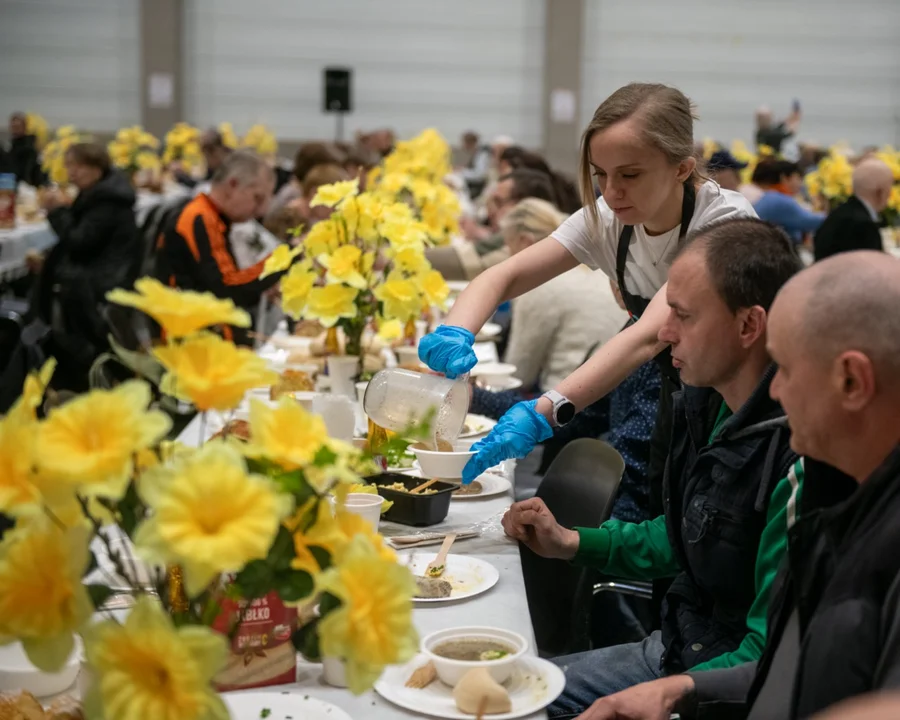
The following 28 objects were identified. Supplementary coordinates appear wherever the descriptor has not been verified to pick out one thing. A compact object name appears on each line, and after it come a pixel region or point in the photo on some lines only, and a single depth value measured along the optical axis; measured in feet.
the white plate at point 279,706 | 4.32
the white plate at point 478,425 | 9.41
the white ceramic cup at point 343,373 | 10.01
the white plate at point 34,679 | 4.58
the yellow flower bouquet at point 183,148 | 35.06
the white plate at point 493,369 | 12.14
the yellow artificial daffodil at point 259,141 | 36.19
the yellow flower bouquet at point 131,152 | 29.68
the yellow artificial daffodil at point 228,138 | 36.27
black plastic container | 7.01
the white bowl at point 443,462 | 7.52
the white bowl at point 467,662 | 4.71
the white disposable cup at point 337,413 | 7.72
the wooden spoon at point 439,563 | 6.14
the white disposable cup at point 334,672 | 4.77
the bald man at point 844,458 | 4.03
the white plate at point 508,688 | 4.54
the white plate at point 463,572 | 5.95
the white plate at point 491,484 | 7.89
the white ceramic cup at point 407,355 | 11.50
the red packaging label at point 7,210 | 23.34
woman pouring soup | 7.23
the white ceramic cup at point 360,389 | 9.54
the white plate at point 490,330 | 14.43
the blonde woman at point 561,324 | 12.46
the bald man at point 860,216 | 20.24
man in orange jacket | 15.96
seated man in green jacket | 5.77
